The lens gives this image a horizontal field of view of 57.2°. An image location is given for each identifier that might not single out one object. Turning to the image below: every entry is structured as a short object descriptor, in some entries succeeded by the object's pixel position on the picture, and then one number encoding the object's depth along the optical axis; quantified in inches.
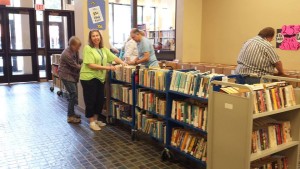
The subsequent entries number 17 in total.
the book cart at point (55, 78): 303.9
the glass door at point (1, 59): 369.9
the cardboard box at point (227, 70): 206.4
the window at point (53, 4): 405.2
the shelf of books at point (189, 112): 122.0
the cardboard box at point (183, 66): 235.8
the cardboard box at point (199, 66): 225.2
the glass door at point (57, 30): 399.5
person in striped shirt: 152.9
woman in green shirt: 179.2
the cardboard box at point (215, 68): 211.6
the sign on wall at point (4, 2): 344.2
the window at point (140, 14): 556.3
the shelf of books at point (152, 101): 146.5
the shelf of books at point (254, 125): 93.1
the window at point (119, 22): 526.0
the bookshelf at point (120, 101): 172.1
